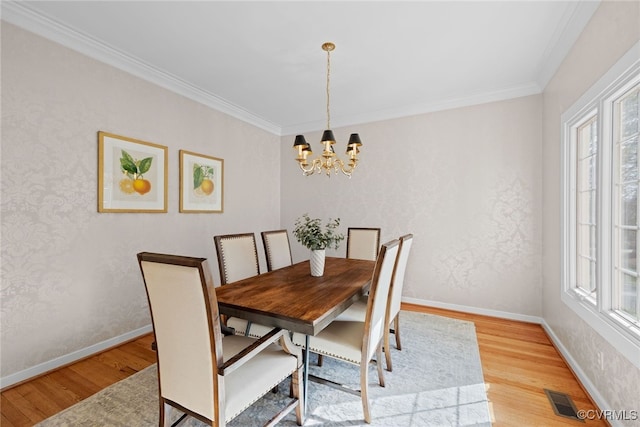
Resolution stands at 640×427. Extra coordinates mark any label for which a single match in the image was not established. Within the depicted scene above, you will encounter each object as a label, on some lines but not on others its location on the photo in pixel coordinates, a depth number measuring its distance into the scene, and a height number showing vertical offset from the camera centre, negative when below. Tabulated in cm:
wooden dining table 143 -52
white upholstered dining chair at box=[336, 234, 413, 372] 200 -69
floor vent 174 -124
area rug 168 -124
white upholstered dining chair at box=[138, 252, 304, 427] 113 -62
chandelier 229 +54
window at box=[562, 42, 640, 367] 155 +4
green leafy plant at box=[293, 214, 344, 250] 227 -20
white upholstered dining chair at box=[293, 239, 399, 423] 163 -79
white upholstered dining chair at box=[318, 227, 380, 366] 317 -35
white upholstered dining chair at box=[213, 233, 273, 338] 206 -44
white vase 231 -42
